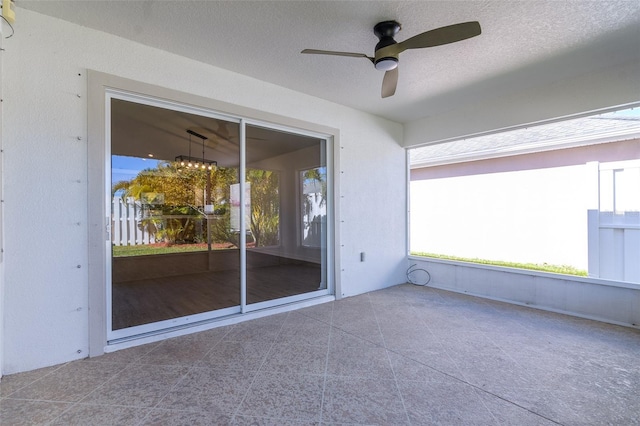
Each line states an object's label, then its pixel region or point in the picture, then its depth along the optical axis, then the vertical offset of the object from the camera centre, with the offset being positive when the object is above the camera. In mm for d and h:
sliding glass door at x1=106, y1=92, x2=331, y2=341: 2906 -34
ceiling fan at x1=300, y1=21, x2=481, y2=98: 1881 +1218
